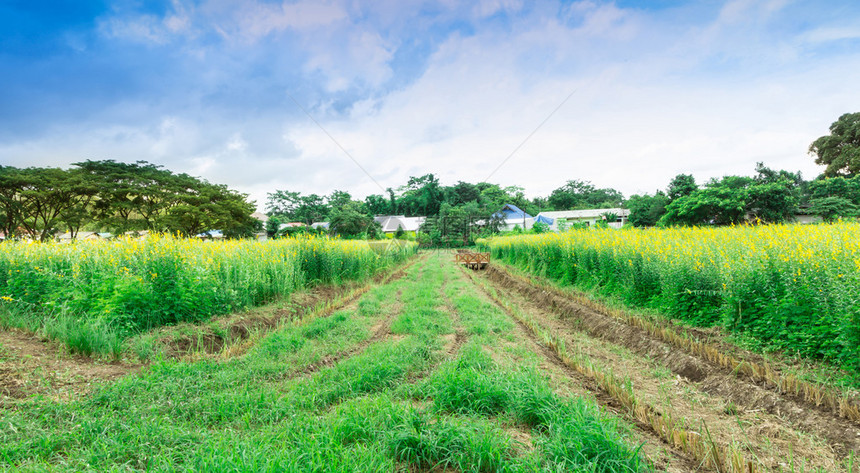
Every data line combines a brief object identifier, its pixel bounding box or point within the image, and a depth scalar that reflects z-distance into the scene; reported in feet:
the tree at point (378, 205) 245.24
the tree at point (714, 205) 74.28
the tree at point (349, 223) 144.46
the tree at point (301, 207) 246.27
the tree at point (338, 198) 245.65
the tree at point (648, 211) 128.36
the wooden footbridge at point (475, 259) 70.18
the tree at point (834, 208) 82.74
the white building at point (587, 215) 196.54
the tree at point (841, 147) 117.60
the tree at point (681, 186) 111.96
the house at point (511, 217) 166.71
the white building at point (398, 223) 191.83
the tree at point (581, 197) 281.74
